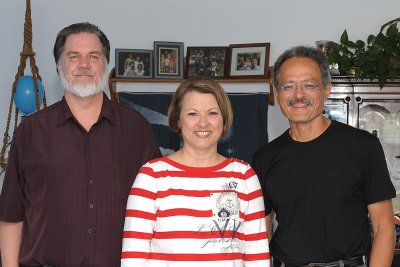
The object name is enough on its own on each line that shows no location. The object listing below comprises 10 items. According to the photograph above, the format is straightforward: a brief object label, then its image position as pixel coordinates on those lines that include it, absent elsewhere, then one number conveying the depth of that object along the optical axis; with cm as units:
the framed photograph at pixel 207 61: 364
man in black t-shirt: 191
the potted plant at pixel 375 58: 316
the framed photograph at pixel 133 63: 363
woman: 171
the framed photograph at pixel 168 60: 363
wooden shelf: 360
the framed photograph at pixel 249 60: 359
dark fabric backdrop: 361
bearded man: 188
